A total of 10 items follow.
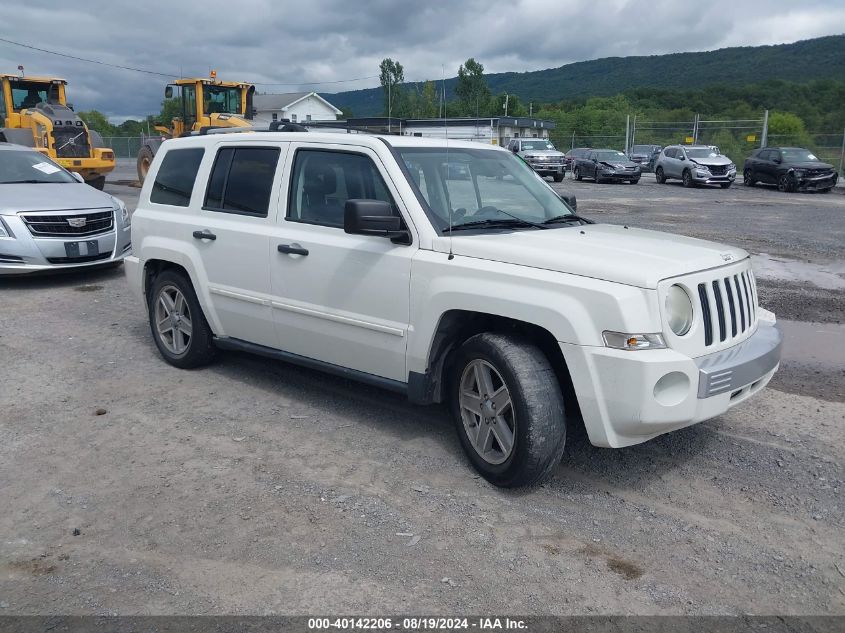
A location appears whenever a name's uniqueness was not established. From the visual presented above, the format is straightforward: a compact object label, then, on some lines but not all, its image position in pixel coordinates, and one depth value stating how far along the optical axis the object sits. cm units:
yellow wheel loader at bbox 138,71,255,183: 2116
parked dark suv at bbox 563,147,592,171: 3591
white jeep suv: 380
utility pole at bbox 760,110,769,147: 3884
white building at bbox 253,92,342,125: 7494
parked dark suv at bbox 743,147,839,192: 2698
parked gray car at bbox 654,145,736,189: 2942
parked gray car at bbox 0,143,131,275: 930
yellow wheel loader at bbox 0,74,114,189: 2022
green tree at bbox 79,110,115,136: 9188
